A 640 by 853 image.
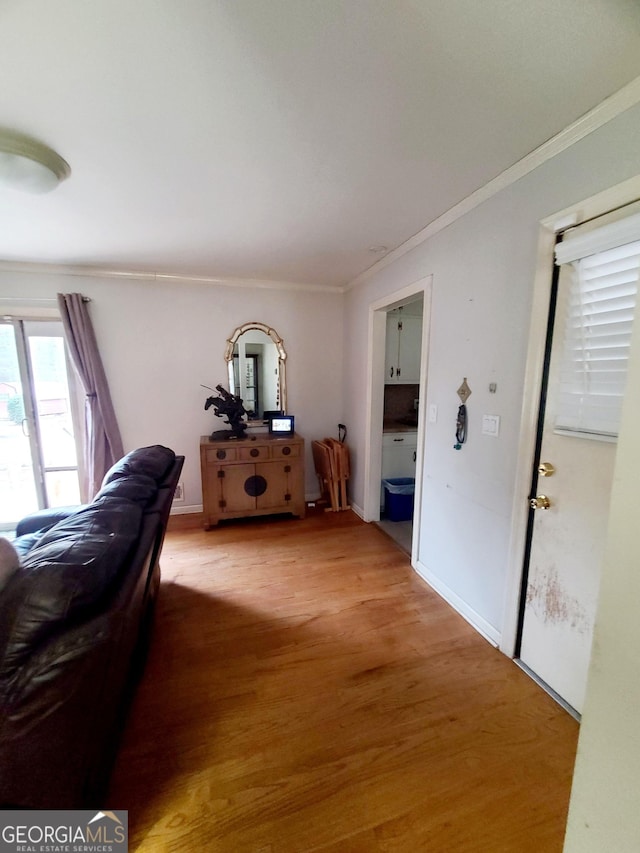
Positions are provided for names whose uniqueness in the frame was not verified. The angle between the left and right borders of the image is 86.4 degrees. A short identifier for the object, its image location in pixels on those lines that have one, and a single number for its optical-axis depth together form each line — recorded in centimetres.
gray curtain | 302
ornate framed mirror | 356
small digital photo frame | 358
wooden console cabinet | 317
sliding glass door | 307
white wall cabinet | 361
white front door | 131
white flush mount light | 140
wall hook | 195
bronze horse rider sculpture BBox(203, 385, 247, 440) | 333
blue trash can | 332
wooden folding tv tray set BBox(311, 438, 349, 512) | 354
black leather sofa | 80
